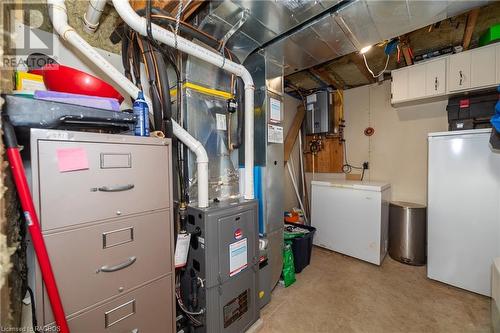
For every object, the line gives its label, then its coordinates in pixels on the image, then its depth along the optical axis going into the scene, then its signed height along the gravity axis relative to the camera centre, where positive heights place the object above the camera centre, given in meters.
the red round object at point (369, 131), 3.13 +0.47
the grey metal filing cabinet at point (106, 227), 0.81 -0.29
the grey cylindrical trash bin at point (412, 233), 2.47 -0.88
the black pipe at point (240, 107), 1.69 +0.46
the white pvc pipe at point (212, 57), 1.12 +0.73
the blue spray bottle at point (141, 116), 1.11 +0.26
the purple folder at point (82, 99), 0.86 +0.29
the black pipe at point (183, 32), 1.25 +0.90
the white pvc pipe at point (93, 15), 1.21 +0.94
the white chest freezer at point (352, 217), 2.47 -0.72
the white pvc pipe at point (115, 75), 1.11 +0.52
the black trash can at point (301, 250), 2.35 -1.02
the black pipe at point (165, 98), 1.29 +0.41
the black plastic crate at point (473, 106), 1.97 +0.56
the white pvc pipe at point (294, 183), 3.43 -0.36
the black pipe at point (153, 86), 1.29 +0.49
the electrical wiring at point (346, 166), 3.33 -0.07
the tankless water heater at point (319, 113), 3.17 +0.78
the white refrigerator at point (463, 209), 1.85 -0.46
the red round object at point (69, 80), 1.00 +0.41
